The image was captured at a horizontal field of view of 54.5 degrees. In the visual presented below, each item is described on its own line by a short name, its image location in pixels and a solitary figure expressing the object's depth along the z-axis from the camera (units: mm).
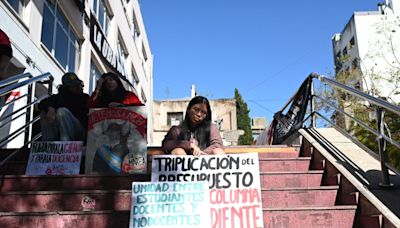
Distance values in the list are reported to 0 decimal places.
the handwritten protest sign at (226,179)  2941
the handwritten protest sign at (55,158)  4055
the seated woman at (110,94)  4977
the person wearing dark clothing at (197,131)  3809
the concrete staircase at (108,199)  2887
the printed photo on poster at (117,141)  3980
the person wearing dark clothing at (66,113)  4500
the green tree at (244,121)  40906
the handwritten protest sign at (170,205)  2844
